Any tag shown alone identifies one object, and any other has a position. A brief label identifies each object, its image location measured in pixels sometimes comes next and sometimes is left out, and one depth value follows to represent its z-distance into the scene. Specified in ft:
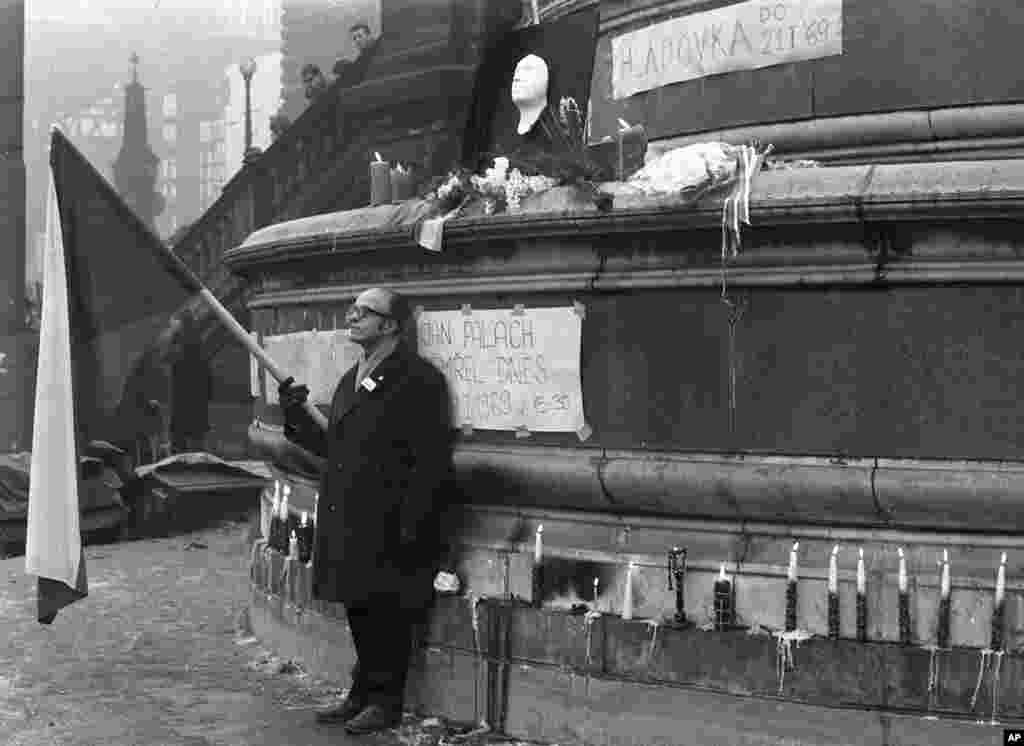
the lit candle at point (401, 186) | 25.58
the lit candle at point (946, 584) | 18.70
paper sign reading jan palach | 21.70
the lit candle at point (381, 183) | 25.88
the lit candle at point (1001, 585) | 18.49
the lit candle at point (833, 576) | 19.22
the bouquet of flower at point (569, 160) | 21.36
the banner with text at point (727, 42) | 24.22
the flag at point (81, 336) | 24.06
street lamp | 126.62
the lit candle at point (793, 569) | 19.49
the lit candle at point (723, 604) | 19.86
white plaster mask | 24.76
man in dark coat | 21.70
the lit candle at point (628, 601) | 20.71
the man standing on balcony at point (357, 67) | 89.86
